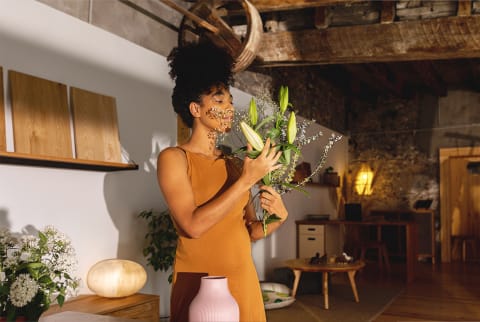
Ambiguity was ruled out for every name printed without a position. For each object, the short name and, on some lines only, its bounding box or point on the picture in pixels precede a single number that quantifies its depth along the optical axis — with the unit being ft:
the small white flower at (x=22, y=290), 4.42
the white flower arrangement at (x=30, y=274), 4.48
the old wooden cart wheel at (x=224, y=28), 14.07
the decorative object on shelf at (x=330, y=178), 28.96
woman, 4.64
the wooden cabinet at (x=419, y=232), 31.35
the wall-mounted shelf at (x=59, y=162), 9.38
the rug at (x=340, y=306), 15.99
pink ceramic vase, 3.78
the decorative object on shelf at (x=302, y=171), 23.72
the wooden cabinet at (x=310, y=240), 24.36
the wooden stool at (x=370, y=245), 25.96
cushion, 17.01
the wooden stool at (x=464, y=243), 31.88
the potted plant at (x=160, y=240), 12.96
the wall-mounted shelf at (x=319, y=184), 26.06
